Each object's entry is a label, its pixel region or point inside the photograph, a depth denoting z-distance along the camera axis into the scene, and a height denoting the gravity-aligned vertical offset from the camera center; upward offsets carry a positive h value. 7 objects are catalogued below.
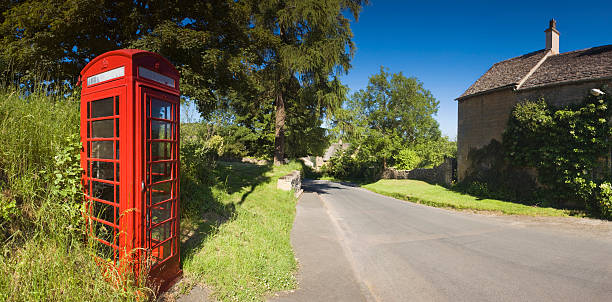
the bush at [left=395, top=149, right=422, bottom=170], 30.42 -1.54
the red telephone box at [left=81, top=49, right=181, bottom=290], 3.11 -0.09
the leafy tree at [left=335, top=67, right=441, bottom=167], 32.59 +4.70
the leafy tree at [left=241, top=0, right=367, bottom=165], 14.09 +5.47
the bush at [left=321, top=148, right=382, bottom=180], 33.53 -2.77
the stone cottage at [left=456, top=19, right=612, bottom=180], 12.95 +3.46
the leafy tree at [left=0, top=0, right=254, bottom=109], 6.33 +2.93
